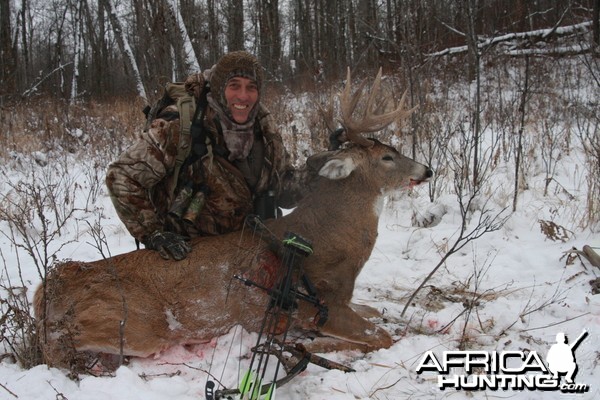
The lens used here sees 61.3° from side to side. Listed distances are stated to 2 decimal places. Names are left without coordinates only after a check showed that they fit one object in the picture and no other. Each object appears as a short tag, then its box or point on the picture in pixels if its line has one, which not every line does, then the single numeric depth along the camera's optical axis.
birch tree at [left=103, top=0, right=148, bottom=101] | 10.98
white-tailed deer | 2.96
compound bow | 2.37
